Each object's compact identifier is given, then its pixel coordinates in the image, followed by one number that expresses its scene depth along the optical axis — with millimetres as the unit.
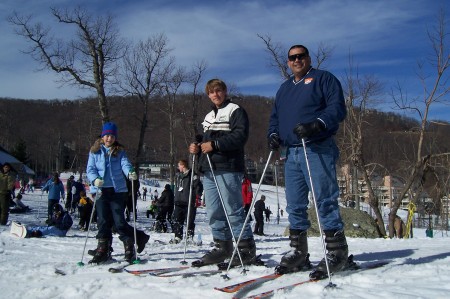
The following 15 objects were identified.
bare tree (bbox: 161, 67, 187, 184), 31094
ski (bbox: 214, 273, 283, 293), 3213
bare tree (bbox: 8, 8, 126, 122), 19047
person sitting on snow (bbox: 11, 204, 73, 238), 8328
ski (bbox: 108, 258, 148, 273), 4312
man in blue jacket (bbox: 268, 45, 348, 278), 3764
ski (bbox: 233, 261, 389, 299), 3032
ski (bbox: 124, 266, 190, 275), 4110
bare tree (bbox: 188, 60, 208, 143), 32656
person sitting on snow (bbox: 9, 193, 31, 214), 17817
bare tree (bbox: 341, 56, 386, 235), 13914
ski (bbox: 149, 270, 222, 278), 3896
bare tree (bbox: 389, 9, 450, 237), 12734
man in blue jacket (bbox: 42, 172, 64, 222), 14289
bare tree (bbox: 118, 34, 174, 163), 23609
